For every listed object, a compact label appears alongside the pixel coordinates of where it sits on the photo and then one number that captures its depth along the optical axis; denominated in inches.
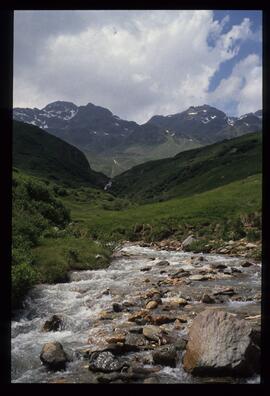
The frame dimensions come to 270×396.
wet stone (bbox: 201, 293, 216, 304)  668.7
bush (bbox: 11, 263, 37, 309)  626.2
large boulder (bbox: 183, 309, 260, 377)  367.2
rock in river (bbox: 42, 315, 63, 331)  539.2
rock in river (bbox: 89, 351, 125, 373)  390.3
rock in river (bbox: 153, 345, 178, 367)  405.4
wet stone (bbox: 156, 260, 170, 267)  1113.4
